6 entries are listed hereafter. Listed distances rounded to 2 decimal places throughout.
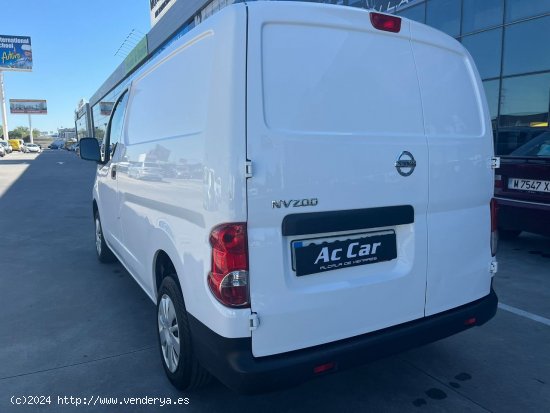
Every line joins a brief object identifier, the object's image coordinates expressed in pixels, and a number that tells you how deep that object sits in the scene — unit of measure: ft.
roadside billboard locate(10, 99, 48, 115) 329.52
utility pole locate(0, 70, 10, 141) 244.63
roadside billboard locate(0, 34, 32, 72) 233.14
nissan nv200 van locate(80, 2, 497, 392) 6.42
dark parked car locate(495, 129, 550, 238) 16.37
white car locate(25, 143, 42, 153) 209.56
